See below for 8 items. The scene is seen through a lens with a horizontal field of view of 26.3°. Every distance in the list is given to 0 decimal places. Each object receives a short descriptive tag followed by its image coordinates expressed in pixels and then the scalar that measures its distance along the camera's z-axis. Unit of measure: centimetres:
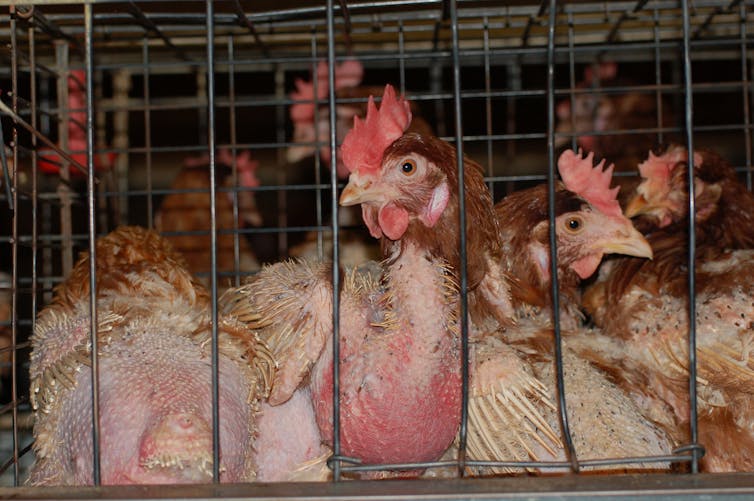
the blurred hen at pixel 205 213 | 162
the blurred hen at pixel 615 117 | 159
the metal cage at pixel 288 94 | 97
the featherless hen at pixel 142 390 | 100
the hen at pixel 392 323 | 106
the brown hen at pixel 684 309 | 115
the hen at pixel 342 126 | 151
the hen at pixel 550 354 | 108
